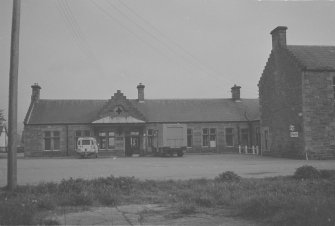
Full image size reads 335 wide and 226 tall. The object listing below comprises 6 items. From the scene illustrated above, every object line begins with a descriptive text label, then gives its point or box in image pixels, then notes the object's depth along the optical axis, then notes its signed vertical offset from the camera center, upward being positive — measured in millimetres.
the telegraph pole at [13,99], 11641 +1456
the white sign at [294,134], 28312 +683
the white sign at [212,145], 45344 +67
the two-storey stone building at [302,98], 27562 +3151
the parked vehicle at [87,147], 37531 +107
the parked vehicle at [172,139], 37531 +671
